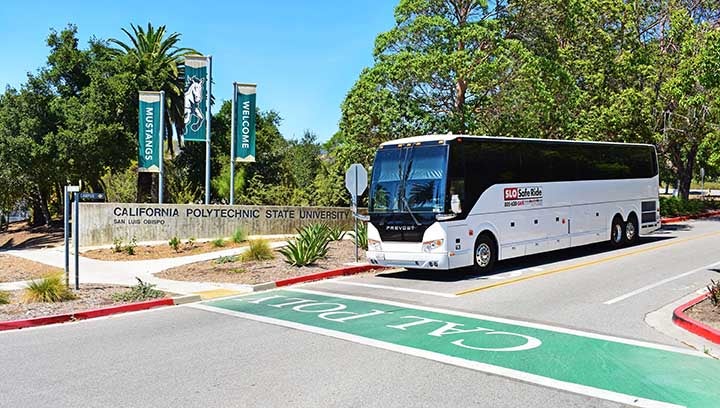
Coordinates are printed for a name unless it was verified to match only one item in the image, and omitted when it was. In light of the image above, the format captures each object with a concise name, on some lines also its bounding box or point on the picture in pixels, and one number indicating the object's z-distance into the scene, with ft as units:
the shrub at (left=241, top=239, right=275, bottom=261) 57.21
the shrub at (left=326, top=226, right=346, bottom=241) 70.00
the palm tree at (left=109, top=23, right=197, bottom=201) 120.06
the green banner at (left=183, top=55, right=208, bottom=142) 88.07
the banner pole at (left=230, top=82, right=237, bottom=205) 88.48
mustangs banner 90.68
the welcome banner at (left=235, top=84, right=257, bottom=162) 89.25
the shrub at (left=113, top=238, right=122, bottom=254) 69.36
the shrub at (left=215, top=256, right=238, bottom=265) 57.21
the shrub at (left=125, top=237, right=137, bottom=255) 67.05
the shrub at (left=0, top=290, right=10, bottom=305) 37.59
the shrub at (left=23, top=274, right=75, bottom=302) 38.17
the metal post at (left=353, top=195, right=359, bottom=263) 54.64
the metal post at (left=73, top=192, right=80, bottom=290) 40.86
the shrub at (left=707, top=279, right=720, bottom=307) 32.05
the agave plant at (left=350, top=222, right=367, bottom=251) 63.57
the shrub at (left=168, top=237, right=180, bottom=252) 70.18
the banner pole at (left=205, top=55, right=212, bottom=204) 88.28
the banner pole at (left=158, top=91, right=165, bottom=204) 89.51
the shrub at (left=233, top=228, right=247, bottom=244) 75.97
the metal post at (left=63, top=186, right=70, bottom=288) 40.64
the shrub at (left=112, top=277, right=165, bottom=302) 39.19
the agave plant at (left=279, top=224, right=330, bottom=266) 53.21
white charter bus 46.47
